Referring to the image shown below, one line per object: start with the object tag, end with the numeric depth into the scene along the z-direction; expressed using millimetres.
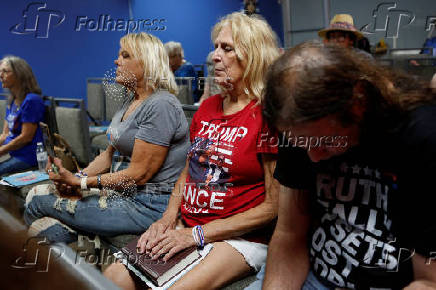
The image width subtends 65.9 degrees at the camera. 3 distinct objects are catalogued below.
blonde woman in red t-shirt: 1052
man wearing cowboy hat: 2119
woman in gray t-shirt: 1369
